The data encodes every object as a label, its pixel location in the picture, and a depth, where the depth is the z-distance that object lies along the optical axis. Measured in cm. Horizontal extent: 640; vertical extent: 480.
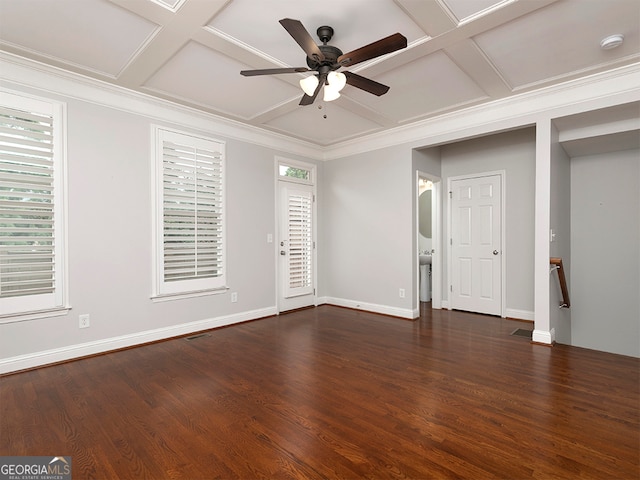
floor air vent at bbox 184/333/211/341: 397
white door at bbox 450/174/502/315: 490
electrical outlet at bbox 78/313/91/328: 330
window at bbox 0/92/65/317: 291
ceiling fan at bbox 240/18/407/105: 217
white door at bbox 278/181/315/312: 525
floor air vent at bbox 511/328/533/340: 394
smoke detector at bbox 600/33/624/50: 264
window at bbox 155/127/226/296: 390
